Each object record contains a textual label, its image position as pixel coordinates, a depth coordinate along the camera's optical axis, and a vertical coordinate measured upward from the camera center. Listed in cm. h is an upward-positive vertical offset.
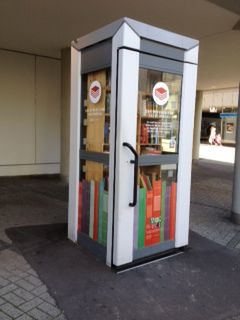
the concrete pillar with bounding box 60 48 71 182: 739 +34
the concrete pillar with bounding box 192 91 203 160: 1325 +13
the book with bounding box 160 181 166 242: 346 -92
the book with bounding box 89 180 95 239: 350 -95
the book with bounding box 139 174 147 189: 333 -59
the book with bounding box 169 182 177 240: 355 -94
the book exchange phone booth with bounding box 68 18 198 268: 300 -14
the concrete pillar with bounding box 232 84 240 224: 486 -89
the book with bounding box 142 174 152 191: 336 -58
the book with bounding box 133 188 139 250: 323 -105
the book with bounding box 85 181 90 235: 357 -95
